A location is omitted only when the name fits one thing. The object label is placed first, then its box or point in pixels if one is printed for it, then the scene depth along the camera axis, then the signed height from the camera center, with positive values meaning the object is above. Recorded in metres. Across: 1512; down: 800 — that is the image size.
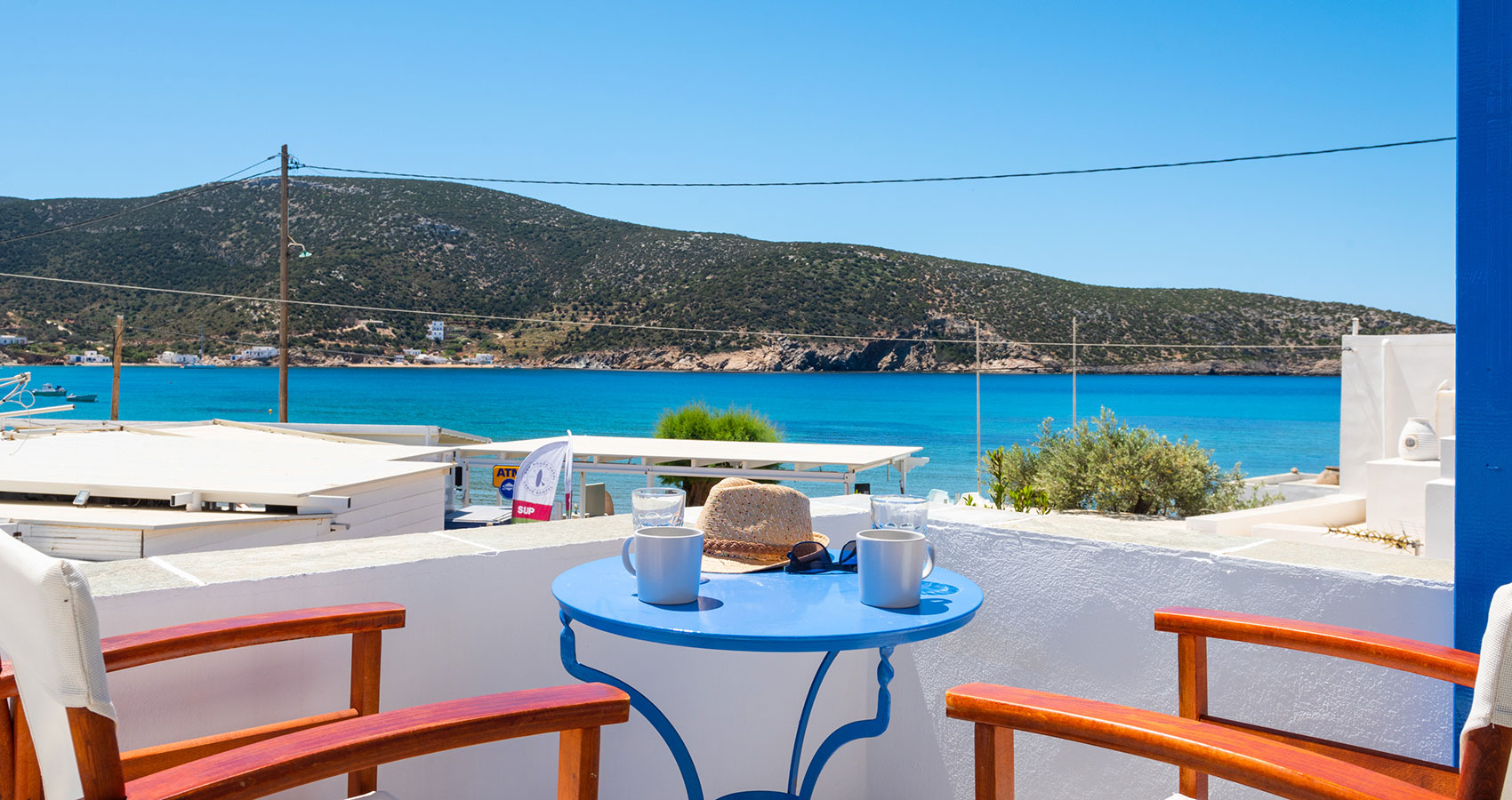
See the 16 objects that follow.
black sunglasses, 1.57 -0.28
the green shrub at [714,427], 16.00 -0.42
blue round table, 1.17 -0.30
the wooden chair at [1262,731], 0.81 -0.35
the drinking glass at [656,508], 1.50 -0.18
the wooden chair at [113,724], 0.81 -0.34
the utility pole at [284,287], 16.02 +2.01
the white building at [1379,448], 6.38 -0.36
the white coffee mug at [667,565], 1.31 -0.24
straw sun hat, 1.60 -0.22
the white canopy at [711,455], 9.62 -0.60
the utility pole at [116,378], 17.89 +0.40
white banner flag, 8.61 -0.80
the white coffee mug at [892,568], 1.32 -0.24
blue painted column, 1.32 +0.16
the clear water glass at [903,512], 1.54 -0.18
